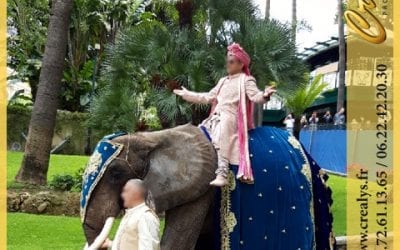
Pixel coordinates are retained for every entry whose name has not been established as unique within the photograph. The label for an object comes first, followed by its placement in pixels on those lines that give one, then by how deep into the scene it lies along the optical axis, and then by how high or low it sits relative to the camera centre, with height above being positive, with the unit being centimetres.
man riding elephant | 572 +11
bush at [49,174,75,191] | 1212 -98
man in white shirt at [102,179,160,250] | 467 -64
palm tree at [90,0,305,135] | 1033 +94
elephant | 548 -39
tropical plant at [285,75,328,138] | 2141 +79
